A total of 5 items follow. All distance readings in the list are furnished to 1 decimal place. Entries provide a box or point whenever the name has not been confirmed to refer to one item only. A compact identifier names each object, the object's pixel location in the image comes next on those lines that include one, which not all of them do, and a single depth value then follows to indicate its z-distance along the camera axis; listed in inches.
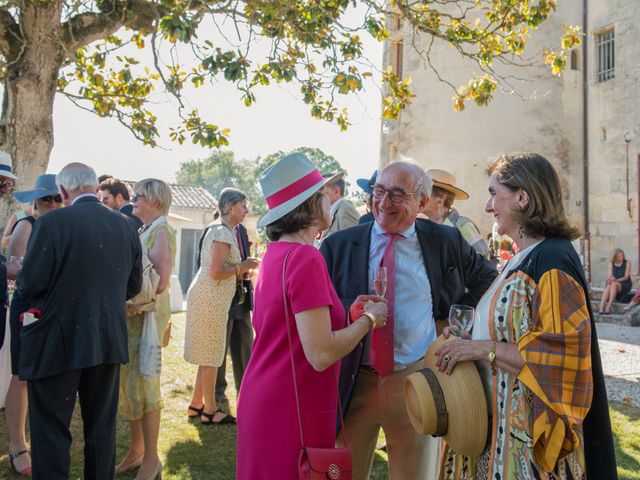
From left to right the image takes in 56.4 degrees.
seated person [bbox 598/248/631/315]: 607.8
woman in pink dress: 92.2
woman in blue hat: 172.1
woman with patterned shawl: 85.6
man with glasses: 119.3
